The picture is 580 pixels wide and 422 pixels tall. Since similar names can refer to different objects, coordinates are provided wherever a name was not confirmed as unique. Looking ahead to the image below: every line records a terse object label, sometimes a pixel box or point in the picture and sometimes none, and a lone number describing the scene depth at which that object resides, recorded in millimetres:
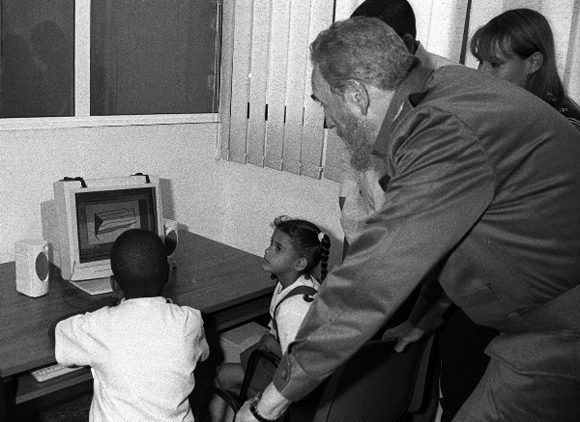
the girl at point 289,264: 2324
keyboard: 1875
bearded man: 1160
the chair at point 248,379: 2035
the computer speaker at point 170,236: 2611
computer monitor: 2316
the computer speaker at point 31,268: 2215
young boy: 1665
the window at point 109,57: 2660
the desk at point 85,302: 1812
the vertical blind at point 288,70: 2514
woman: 1967
